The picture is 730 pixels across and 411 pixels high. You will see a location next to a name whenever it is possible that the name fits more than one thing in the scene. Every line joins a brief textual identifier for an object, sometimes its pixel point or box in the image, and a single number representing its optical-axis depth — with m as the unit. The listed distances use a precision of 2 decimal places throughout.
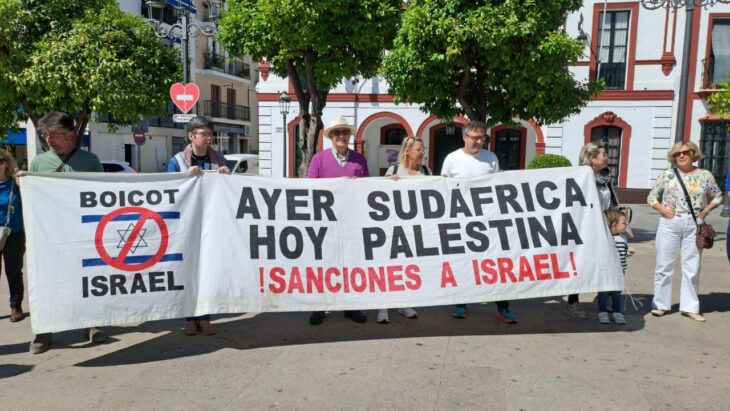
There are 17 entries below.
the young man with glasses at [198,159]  4.96
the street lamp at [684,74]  10.34
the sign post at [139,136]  23.06
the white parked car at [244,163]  20.38
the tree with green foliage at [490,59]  9.63
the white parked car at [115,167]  19.20
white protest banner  4.36
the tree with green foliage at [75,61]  11.66
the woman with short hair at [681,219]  5.50
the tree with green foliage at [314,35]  11.22
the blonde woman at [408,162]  5.37
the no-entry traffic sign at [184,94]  11.97
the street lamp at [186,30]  13.38
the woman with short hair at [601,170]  5.42
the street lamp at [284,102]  18.66
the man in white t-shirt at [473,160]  5.24
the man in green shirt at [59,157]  4.60
